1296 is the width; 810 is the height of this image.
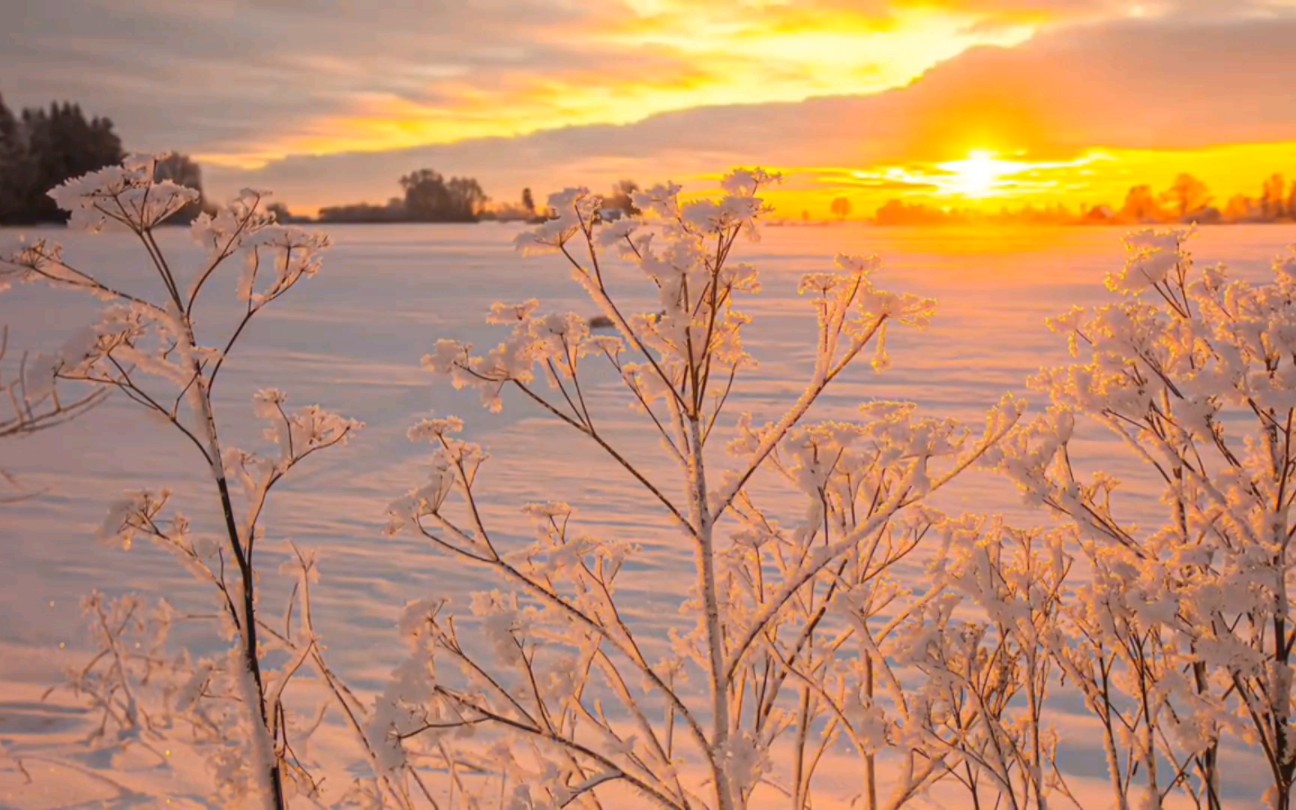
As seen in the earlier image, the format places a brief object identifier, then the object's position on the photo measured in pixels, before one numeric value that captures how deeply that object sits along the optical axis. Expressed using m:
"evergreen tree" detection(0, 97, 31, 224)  50.06
